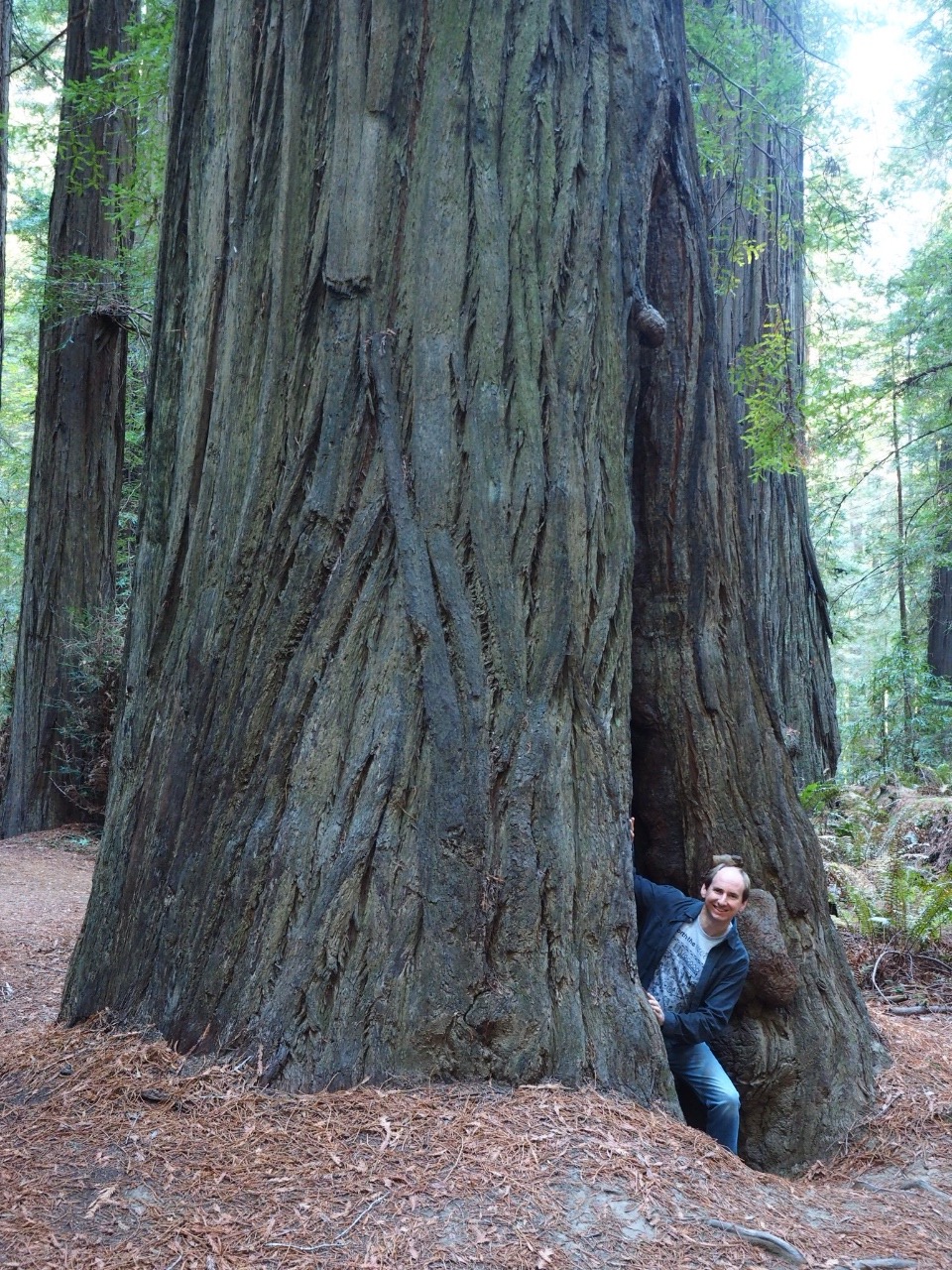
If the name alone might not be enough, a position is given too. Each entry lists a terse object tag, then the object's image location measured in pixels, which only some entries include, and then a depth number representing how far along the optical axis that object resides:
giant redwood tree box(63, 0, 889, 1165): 3.10
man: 4.15
